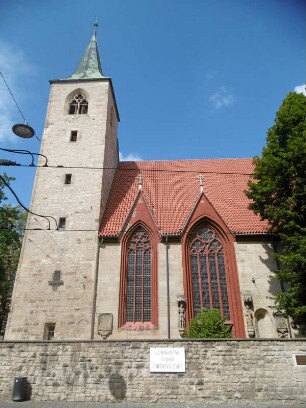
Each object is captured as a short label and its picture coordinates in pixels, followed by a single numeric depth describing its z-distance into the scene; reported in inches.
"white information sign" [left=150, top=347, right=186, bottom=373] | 412.2
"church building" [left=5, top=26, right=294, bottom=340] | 608.1
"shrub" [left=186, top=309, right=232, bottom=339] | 510.3
